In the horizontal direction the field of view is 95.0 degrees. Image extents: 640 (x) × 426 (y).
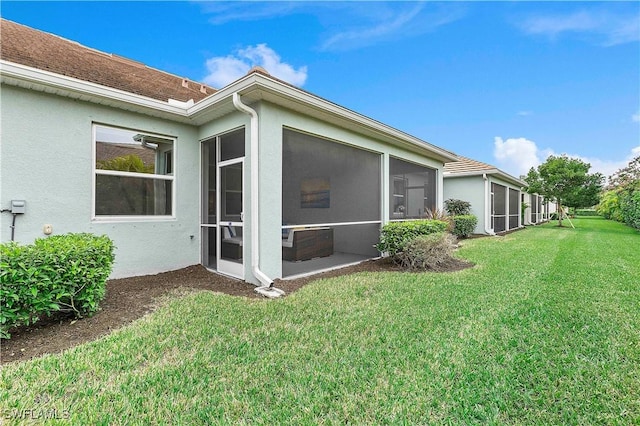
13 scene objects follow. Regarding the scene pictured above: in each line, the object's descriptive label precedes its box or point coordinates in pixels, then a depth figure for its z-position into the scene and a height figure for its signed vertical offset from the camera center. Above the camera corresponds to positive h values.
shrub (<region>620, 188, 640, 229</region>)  15.63 +0.21
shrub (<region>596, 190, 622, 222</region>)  25.27 +0.45
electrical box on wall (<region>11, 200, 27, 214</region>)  4.61 +0.07
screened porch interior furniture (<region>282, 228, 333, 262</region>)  6.87 -0.86
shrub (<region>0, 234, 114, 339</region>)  3.01 -0.76
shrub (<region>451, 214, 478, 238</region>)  13.14 -0.67
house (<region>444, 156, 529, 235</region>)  14.53 +1.10
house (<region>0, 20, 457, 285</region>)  4.83 +0.87
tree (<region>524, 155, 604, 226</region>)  18.02 +1.81
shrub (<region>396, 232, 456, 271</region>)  6.95 -1.02
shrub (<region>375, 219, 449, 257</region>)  7.26 -0.59
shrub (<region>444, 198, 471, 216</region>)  14.52 +0.11
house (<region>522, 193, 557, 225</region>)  24.49 +0.03
